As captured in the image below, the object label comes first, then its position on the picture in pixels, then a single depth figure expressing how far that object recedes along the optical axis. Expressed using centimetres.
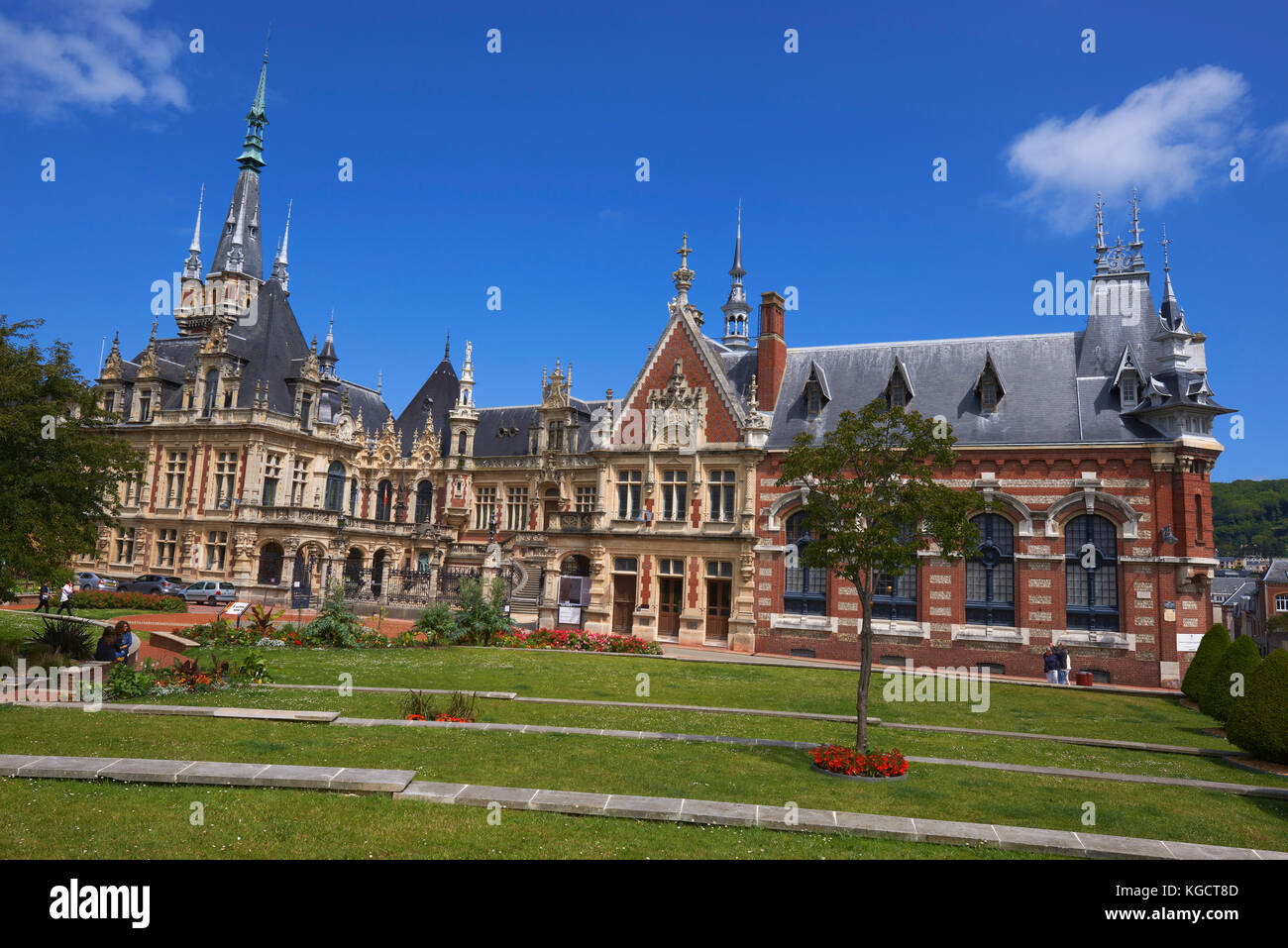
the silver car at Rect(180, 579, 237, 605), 4494
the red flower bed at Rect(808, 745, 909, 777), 1327
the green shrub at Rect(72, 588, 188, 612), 3703
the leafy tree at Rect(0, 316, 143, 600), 1909
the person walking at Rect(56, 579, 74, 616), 3238
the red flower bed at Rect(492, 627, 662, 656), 3278
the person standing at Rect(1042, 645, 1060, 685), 2958
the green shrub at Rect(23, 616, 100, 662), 2017
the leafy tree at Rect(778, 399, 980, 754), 1497
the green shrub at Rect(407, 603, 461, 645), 3186
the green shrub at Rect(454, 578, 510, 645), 3250
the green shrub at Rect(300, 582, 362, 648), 2912
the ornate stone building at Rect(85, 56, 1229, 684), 3133
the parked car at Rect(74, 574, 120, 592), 4632
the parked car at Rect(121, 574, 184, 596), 4497
